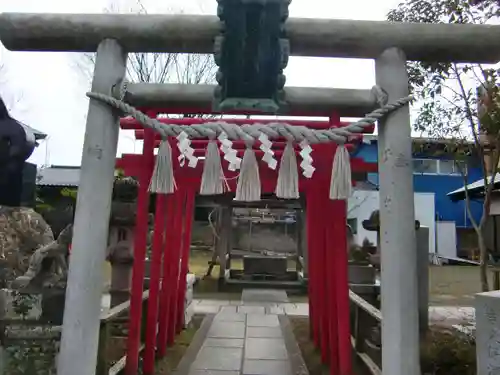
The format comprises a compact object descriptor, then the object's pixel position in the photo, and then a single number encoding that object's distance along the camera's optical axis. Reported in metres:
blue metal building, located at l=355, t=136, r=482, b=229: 20.19
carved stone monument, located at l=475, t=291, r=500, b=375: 2.50
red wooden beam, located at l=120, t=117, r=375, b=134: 4.06
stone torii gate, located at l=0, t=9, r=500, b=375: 2.34
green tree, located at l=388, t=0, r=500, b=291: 5.16
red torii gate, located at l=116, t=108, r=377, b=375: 4.04
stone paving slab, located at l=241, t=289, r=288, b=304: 9.95
